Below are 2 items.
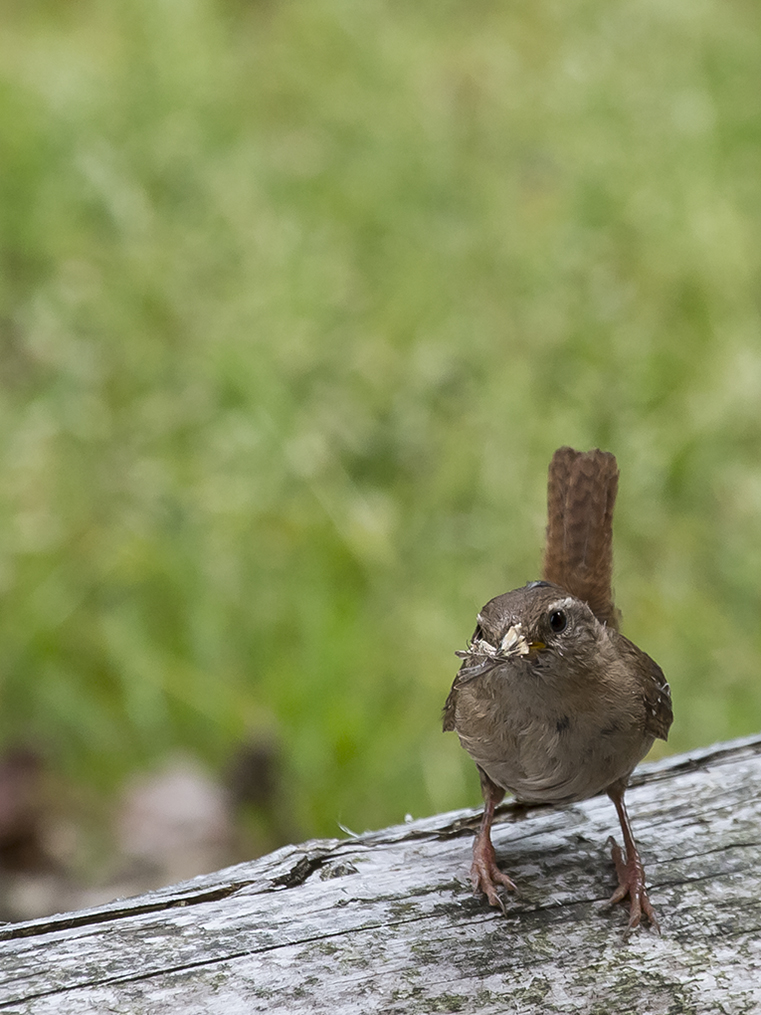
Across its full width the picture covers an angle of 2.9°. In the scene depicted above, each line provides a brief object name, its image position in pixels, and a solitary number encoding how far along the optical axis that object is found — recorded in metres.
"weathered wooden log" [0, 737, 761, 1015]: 3.24
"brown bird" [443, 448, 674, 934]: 3.24
